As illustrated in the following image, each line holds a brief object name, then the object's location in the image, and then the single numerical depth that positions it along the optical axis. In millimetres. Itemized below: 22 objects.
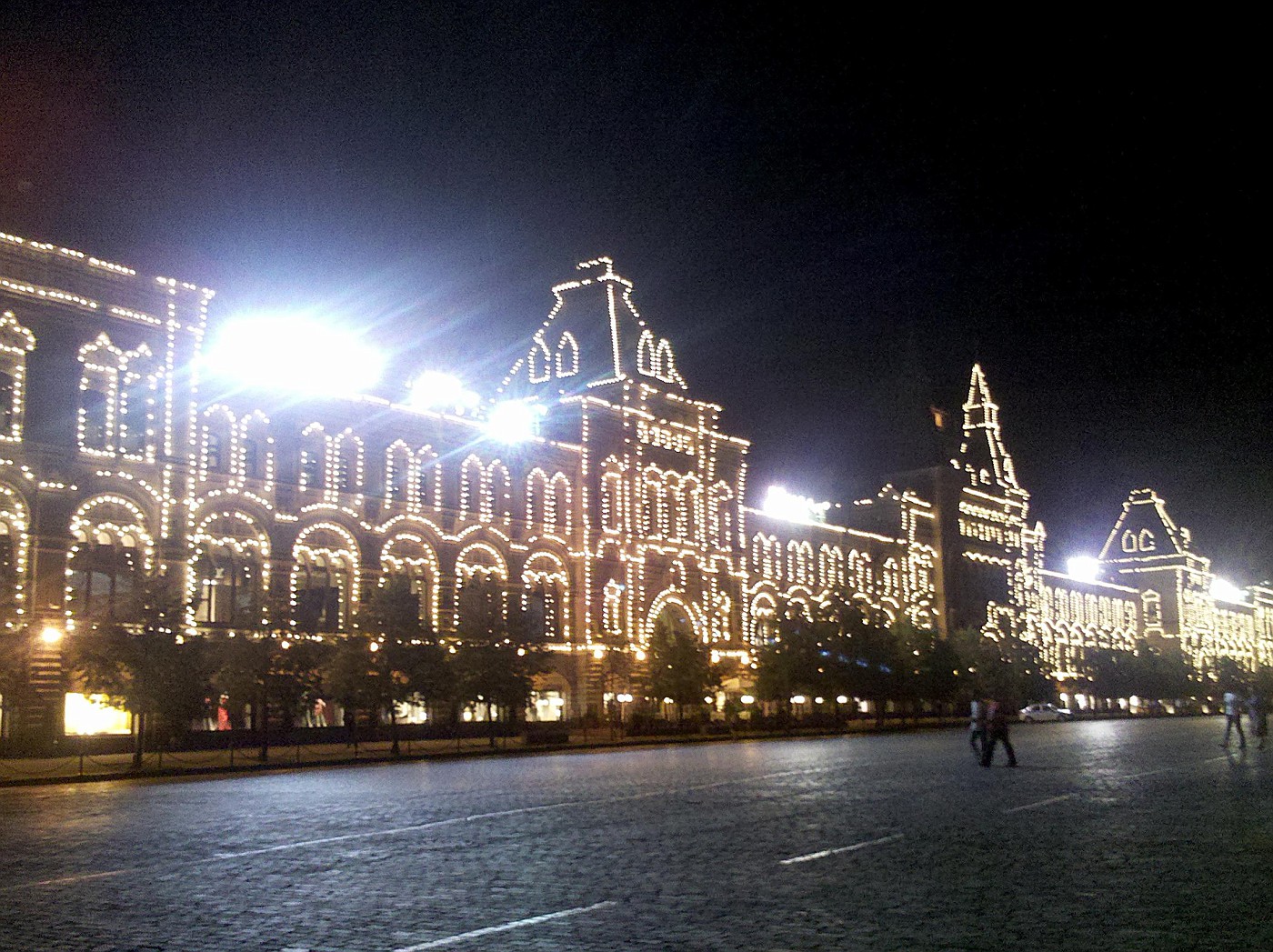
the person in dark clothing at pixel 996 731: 29969
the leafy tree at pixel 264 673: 41312
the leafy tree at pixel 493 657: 49094
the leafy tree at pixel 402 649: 45562
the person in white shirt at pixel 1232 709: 39062
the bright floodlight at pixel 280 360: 48031
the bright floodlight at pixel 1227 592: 167125
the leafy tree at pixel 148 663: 36875
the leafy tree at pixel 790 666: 67750
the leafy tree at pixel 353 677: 44156
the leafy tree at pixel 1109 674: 115562
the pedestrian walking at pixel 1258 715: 41188
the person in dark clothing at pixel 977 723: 31475
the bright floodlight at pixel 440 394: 56312
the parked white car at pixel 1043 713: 85438
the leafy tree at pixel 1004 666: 88375
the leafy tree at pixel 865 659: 70938
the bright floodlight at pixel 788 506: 82438
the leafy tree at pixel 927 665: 77438
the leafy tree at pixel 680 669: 61406
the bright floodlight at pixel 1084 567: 150000
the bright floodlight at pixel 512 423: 59625
